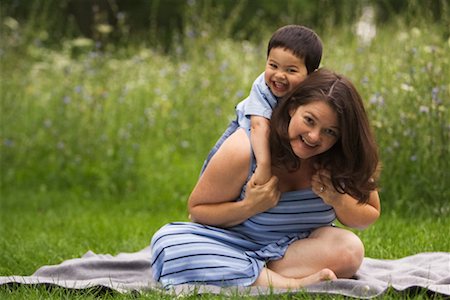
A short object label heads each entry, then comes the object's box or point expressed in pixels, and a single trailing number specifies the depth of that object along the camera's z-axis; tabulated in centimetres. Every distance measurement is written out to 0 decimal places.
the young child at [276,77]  653
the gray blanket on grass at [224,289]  655
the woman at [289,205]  656
